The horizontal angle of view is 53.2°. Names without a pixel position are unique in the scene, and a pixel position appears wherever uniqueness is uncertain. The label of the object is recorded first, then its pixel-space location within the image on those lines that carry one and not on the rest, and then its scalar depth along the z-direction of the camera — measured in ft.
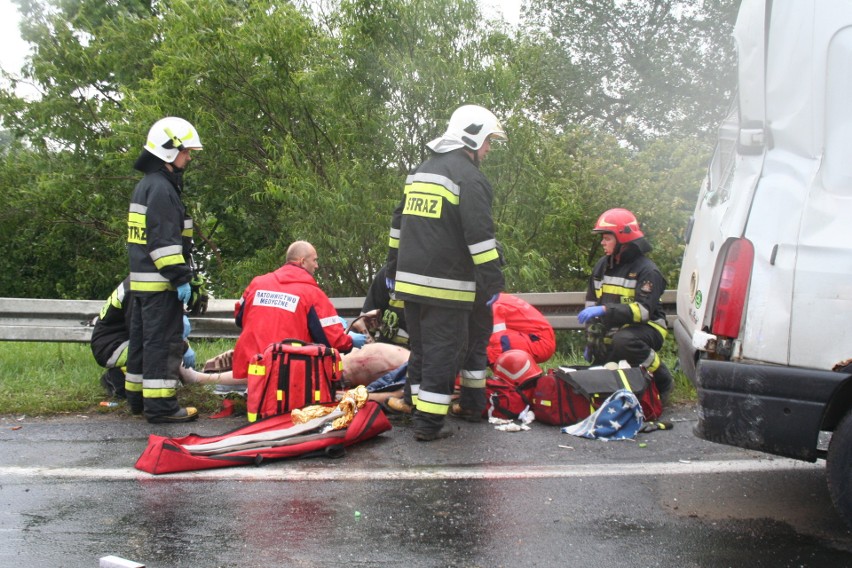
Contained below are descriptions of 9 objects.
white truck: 10.59
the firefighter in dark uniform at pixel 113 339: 20.02
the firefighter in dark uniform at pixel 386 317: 21.71
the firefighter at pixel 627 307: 19.81
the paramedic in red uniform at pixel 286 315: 18.80
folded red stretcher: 14.49
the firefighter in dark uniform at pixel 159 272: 18.52
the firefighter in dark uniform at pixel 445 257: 16.90
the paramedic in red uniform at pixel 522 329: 20.89
